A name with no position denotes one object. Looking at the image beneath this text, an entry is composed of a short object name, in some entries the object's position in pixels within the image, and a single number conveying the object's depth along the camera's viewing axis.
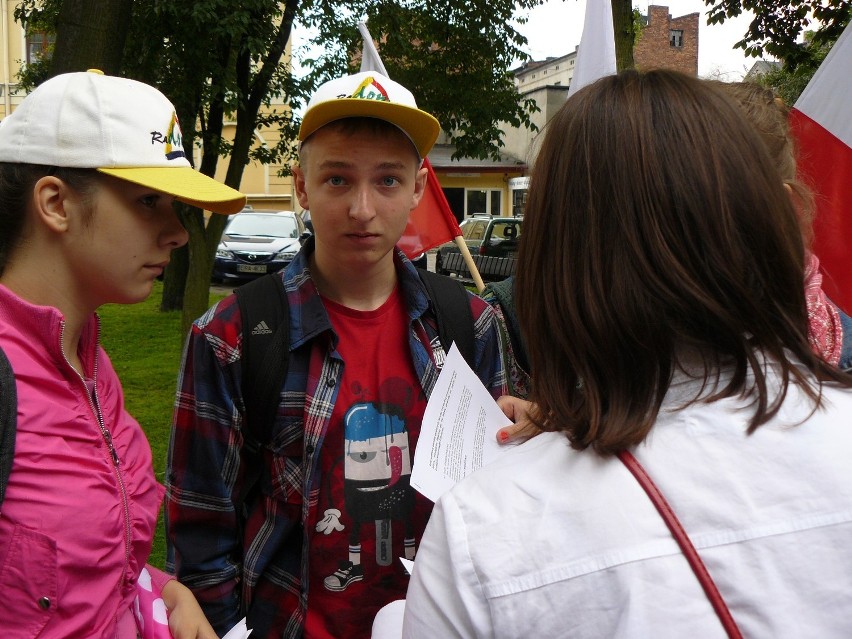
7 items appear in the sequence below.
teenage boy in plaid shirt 1.87
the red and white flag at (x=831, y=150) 3.05
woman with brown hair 0.92
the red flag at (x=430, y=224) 4.00
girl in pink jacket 1.38
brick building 52.88
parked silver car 17.53
